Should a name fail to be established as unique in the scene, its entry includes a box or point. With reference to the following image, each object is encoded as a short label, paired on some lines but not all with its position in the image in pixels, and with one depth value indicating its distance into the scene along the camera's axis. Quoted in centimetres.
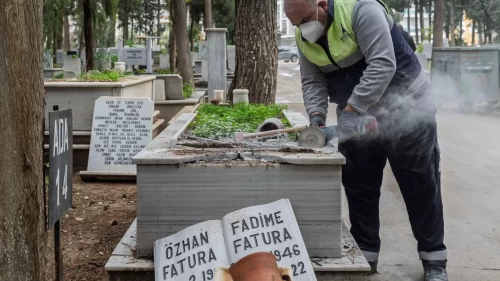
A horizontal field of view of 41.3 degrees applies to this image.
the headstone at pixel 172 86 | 1328
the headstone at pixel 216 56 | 1311
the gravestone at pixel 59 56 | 3203
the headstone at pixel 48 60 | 2697
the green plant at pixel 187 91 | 1423
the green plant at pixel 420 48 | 2931
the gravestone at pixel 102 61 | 2081
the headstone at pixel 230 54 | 1851
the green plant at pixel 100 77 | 888
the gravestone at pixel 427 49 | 3174
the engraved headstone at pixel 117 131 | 764
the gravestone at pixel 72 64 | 2192
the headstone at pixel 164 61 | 3296
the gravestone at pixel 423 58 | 2195
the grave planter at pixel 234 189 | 360
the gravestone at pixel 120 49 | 2613
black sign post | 318
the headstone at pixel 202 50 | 2284
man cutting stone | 399
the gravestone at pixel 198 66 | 2894
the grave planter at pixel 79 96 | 820
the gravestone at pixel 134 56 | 2470
